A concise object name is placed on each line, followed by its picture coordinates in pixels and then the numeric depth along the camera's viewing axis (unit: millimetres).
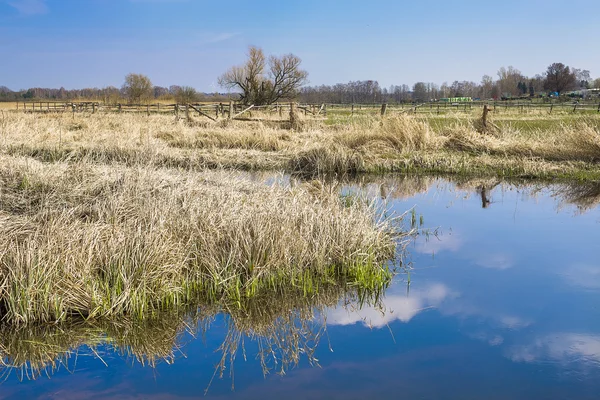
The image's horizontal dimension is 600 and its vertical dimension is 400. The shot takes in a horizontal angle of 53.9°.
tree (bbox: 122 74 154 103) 61906
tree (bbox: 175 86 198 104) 56434
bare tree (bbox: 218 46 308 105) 48331
